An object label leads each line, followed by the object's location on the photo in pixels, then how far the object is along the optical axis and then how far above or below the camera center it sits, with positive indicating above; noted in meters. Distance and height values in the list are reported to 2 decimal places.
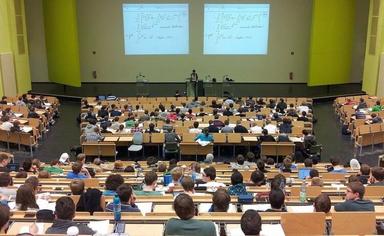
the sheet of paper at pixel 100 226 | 5.37 -2.25
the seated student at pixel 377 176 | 8.15 -2.47
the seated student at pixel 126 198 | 6.21 -2.16
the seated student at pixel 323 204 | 5.76 -2.08
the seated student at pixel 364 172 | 9.02 -2.69
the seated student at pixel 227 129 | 14.38 -2.81
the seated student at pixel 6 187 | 7.20 -2.40
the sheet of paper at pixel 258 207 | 6.29 -2.34
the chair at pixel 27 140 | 14.52 -3.20
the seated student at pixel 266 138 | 13.77 -2.95
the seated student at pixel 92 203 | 6.46 -2.31
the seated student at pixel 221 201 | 5.93 -2.10
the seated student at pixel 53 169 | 10.78 -3.09
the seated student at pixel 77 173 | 9.58 -2.84
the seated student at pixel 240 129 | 14.45 -2.81
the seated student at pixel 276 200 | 6.02 -2.13
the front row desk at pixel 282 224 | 5.39 -2.24
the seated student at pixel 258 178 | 8.32 -2.54
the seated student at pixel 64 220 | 5.30 -2.14
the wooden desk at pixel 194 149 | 13.73 -3.30
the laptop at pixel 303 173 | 9.93 -2.92
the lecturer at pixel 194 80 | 22.02 -1.93
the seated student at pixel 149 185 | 7.53 -2.42
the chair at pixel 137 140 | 13.82 -3.04
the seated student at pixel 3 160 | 10.09 -2.69
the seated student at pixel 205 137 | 13.73 -2.92
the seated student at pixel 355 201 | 6.08 -2.19
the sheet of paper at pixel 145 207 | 6.32 -2.38
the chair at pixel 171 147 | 13.71 -3.23
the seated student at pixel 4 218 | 5.04 -1.98
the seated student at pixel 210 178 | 8.33 -2.64
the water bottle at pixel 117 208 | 5.79 -2.20
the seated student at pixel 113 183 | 7.18 -2.25
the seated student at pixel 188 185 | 7.02 -2.25
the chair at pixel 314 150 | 13.51 -3.26
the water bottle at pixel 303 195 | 7.06 -2.45
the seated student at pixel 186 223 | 4.94 -2.02
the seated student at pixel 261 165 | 10.25 -2.82
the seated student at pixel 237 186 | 7.46 -2.44
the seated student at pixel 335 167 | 10.98 -3.11
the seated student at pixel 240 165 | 11.02 -3.06
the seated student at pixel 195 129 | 14.42 -2.86
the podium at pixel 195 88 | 22.03 -2.31
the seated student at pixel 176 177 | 8.41 -2.54
